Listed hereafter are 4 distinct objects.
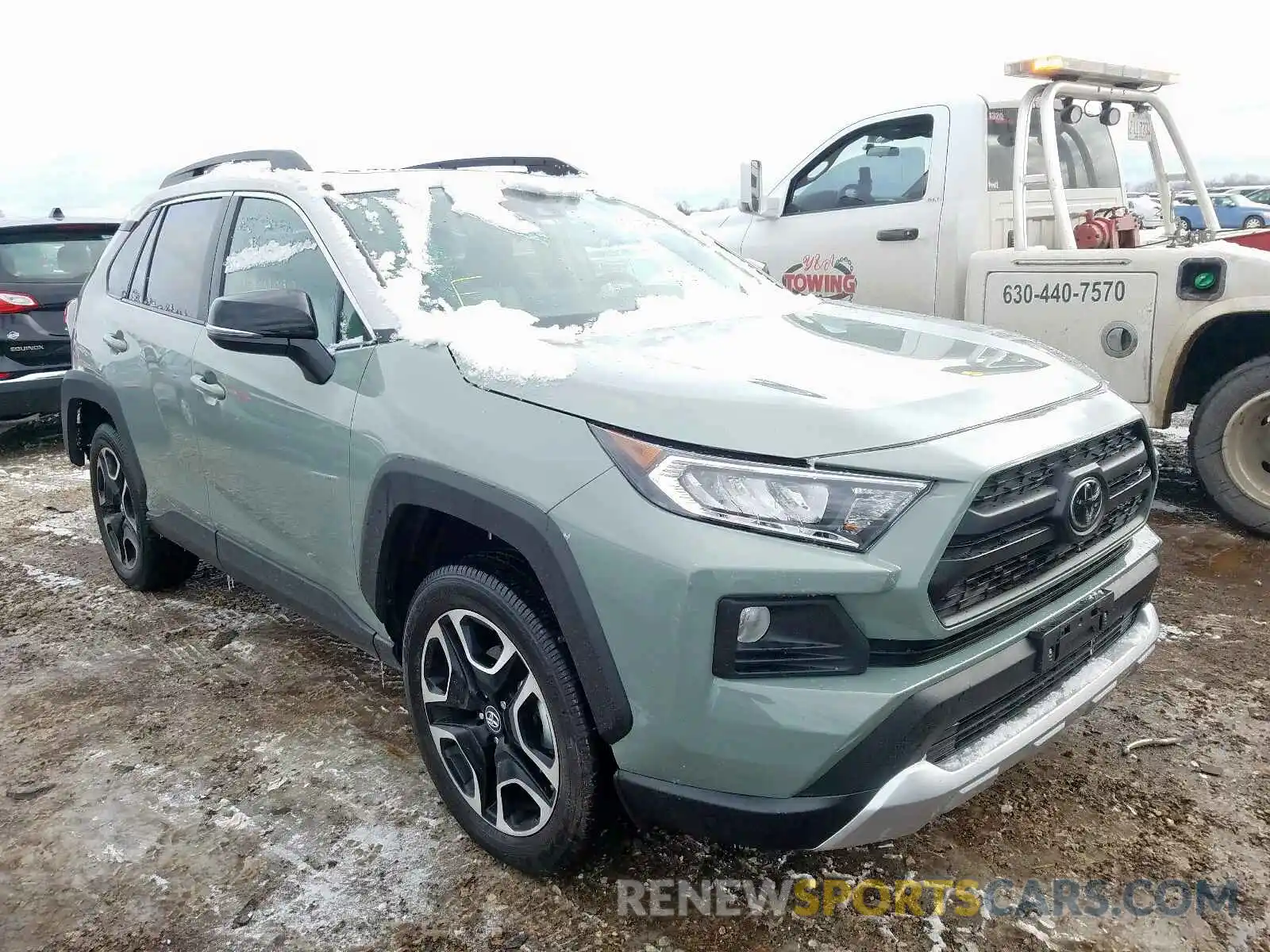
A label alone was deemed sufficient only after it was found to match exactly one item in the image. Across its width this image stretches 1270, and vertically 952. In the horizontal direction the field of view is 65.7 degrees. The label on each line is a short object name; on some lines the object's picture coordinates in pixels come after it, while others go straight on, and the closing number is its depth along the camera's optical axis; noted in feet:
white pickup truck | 14.44
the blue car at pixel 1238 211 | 49.62
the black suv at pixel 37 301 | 22.89
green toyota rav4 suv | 6.25
